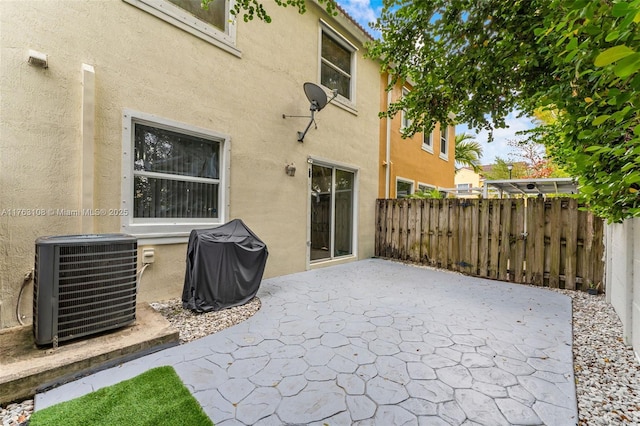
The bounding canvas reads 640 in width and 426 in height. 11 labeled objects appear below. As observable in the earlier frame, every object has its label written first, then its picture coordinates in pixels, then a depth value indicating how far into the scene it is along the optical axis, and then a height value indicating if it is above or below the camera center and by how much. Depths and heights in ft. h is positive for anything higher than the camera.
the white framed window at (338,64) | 20.89 +12.30
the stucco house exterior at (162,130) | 9.27 +3.70
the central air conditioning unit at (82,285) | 7.42 -2.34
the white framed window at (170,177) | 11.63 +1.57
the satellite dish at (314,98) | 17.30 +7.55
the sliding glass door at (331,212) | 20.44 +0.04
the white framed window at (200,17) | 12.16 +9.40
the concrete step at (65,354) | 6.24 -3.99
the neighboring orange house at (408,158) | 27.61 +6.88
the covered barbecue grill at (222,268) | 11.32 -2.58
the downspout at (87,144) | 10.16 +2.40
